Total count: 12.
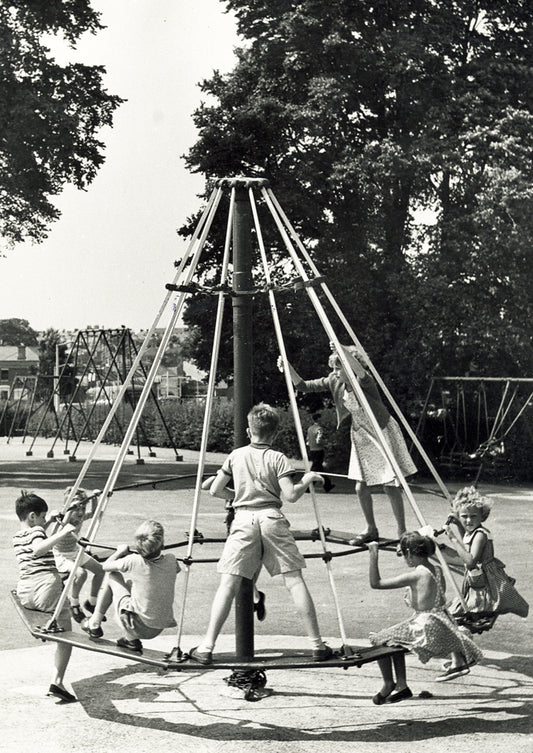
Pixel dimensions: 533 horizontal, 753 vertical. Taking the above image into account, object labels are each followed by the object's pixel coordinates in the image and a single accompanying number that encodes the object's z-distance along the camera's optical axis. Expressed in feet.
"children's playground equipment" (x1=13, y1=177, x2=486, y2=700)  19.62
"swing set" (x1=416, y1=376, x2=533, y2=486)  75.15
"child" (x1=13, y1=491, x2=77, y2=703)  21.12
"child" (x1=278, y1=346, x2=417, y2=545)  23.99
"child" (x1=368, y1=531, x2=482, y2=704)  18.13
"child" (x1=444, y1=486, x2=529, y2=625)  21.21
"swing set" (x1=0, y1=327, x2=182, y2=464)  88.02
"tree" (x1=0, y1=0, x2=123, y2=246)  80.38
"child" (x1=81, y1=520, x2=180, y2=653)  18.97
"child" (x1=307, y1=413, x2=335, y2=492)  69.10
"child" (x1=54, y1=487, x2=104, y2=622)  23.13
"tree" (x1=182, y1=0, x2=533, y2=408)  73.46
